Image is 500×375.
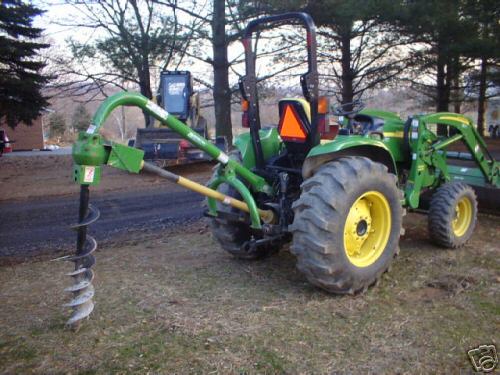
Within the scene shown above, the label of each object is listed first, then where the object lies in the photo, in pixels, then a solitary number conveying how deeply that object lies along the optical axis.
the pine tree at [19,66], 18.71
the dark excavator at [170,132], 13.14
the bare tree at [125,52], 16.03
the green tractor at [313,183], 3.58
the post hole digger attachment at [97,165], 3.27
